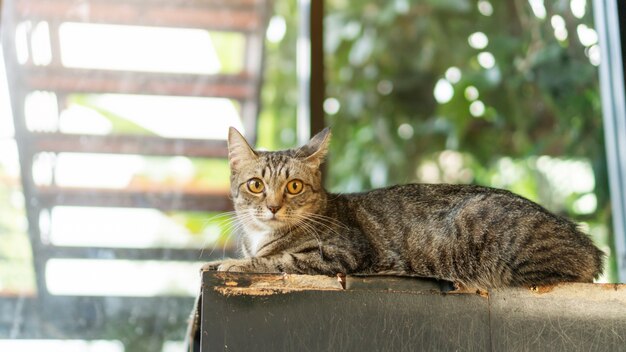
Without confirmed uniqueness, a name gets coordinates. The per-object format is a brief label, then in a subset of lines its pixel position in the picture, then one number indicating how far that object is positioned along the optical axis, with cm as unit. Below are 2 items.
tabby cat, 195
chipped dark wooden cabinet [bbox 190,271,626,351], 166
